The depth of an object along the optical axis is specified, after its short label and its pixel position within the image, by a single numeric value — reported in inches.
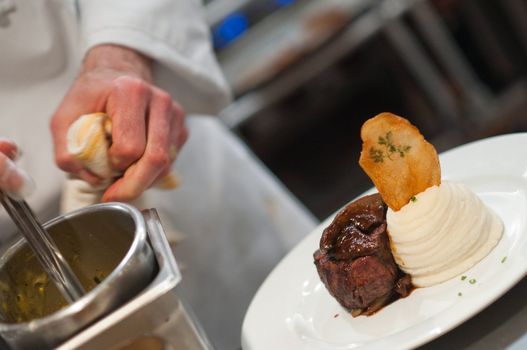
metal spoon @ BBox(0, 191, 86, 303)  30.9
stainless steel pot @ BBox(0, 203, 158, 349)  29.8
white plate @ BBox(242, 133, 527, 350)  30.7
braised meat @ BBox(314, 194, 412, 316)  33.2
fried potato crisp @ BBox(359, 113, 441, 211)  32.7
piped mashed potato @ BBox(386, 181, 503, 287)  32.8
